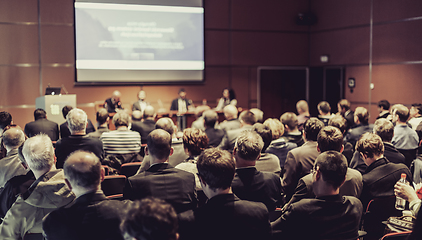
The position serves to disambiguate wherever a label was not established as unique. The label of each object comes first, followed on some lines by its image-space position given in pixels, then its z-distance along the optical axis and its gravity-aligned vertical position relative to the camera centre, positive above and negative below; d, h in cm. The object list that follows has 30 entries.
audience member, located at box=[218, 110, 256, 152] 484 -48
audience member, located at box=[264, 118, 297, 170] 410 -56
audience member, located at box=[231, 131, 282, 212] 265 -58
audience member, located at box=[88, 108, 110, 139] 531 -39
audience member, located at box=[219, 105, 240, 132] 602 -41
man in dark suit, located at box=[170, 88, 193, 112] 992 -26
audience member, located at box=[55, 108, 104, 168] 407 -50
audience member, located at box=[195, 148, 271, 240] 191 -59
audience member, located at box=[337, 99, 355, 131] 763 -33
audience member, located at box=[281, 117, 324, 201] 346 -64
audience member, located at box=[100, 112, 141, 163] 470 -62
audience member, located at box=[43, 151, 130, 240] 190 -59
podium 766 -21
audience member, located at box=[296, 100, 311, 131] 681 -28
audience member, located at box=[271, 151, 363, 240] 206 -64
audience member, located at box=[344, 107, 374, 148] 534 -46
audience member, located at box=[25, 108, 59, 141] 569 -49
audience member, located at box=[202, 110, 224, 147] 518 -49
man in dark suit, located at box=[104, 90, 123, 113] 909 -22
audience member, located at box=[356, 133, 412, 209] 304 -62
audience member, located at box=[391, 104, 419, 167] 518 -59
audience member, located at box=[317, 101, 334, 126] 688 -28
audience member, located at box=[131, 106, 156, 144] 571 -49
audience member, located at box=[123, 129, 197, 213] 252 -61
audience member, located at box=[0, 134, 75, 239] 241 -70
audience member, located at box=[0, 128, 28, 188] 339 -57
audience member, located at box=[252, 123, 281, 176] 342 -62
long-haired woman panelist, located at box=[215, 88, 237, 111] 1018 -10
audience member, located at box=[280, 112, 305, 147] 457 -42
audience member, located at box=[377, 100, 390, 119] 685 -27
